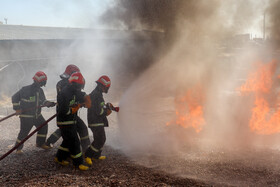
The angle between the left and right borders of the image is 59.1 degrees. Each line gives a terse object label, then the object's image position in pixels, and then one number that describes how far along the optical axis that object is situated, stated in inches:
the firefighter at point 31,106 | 234.4
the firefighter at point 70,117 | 191.6
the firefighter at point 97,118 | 202.2
